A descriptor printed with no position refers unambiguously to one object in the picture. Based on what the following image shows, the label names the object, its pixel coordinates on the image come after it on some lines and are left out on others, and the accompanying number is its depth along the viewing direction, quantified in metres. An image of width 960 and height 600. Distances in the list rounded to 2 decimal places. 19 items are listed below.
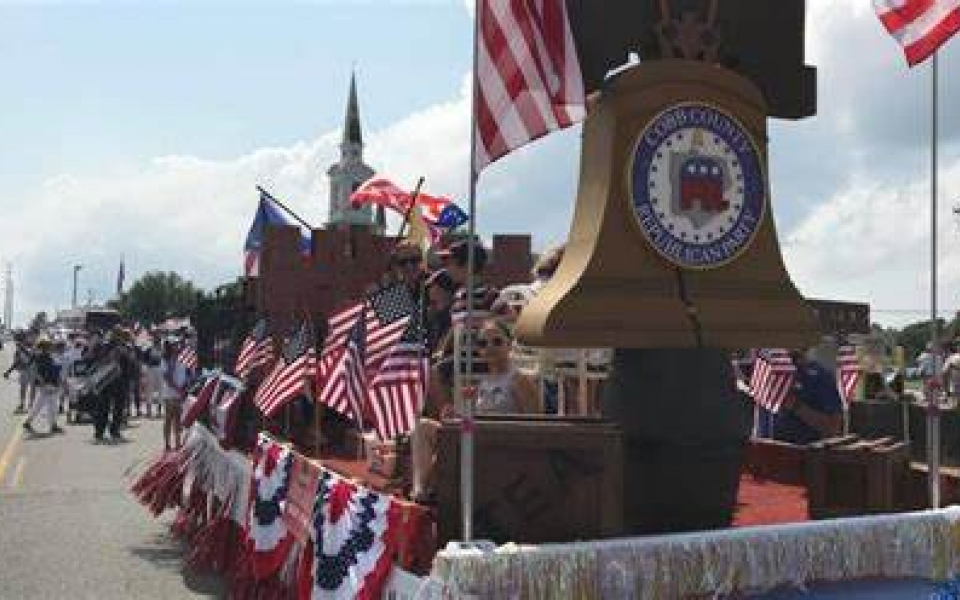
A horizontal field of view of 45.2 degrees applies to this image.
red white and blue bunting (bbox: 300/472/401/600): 4.18
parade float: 3.86
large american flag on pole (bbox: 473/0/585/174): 3.98
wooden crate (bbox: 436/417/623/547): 4.02
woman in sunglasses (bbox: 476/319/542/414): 5.50
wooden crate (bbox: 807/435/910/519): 4.70
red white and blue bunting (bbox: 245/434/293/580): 5.92
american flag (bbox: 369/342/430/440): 5.14
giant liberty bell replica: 4.20
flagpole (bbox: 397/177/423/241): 7.00
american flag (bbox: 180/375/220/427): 9.37
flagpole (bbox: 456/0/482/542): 3.56
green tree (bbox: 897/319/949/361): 63.40
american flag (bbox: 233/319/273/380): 8.49
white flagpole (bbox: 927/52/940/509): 4.59
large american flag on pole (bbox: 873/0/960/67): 5.07
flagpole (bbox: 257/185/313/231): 8.80
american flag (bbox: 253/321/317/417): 7.06
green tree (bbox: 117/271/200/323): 119.44
